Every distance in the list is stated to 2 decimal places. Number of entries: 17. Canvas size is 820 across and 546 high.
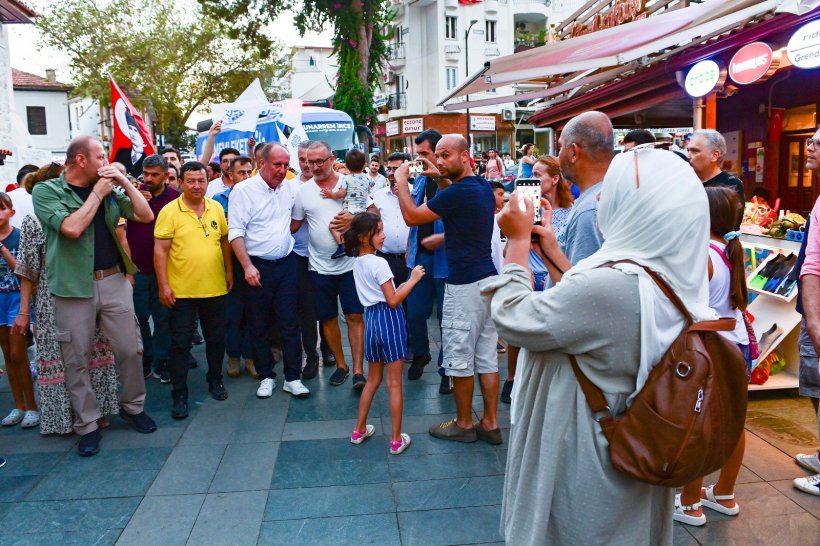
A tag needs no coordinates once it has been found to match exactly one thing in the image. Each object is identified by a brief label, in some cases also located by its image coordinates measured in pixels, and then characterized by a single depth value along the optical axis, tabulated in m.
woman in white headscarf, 1.76
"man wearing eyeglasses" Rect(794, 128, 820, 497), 3.44
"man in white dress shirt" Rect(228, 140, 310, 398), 5.44
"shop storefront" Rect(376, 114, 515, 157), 29.39
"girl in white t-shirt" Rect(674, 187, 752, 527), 3.17
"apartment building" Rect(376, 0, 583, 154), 39.09
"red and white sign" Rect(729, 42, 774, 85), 6.46
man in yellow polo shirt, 5.19
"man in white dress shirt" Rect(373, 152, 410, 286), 6.24
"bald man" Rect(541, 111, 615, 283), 2.65
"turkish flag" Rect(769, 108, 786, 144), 10.48
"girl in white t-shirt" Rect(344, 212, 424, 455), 4.27
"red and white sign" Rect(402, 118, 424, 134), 32.00
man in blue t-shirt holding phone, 4.20
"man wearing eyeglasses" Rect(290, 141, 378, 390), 5.75
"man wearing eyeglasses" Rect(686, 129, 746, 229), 4.56
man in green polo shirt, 4.32
